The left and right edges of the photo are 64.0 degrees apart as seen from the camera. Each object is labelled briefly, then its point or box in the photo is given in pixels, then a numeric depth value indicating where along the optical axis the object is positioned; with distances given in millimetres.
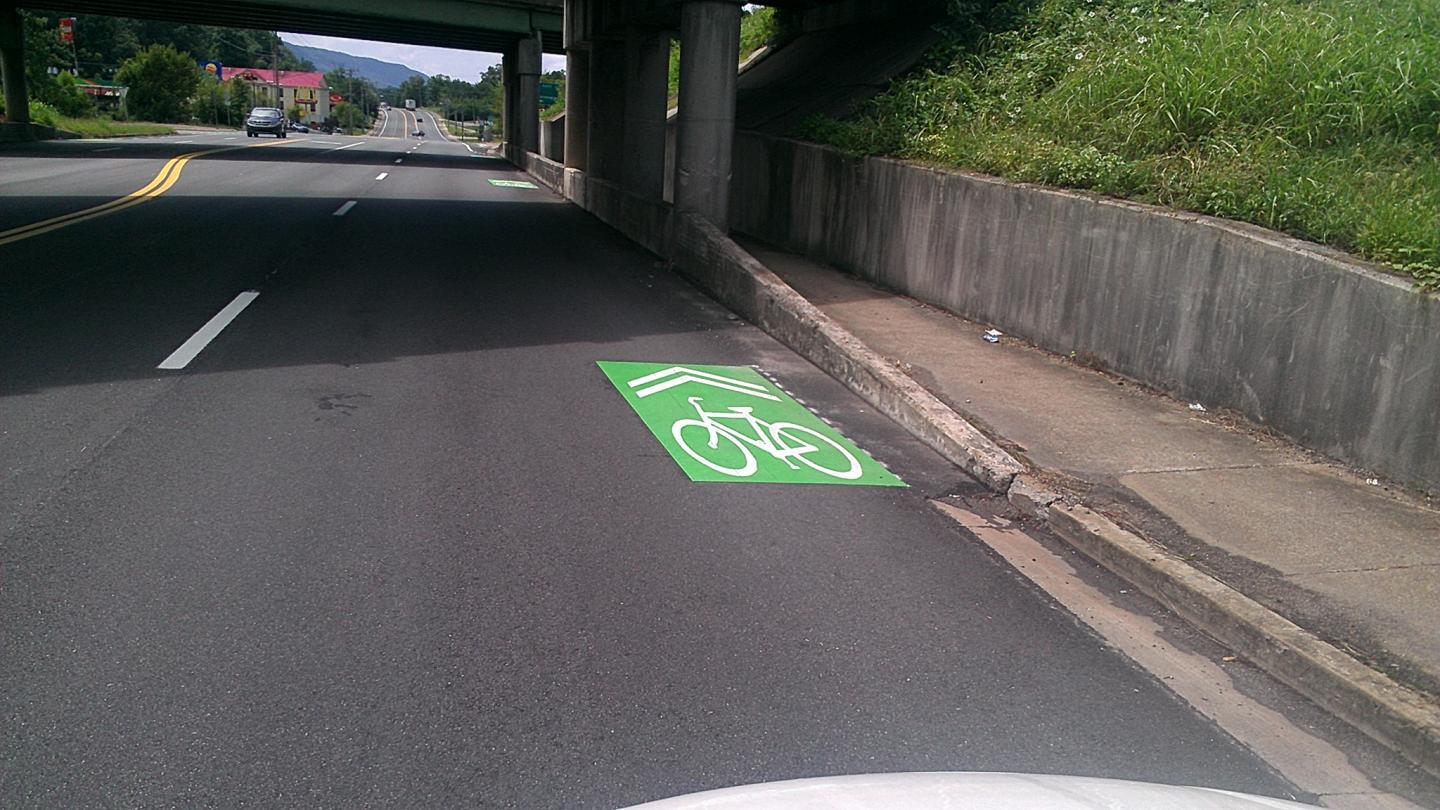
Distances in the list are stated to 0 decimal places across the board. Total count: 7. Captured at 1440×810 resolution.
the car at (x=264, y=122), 67375
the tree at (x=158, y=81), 88438
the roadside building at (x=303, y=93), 164750
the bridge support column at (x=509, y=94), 50031
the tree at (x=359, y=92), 188275
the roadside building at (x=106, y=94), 94488
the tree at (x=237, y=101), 109312
